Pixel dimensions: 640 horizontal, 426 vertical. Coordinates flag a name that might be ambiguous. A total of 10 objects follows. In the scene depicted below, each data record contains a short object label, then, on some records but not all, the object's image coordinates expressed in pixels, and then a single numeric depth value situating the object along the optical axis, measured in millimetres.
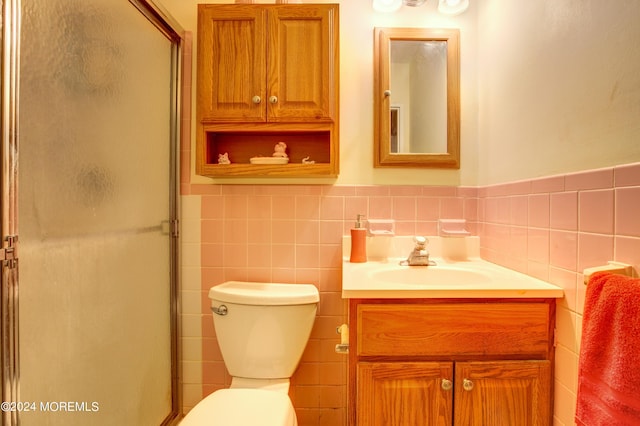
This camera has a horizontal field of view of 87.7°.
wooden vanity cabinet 917
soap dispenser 1366
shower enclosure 743
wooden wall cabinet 1307
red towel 583
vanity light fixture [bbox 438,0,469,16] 1438
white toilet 1280
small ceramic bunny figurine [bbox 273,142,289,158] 1432
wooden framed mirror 1457
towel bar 700
